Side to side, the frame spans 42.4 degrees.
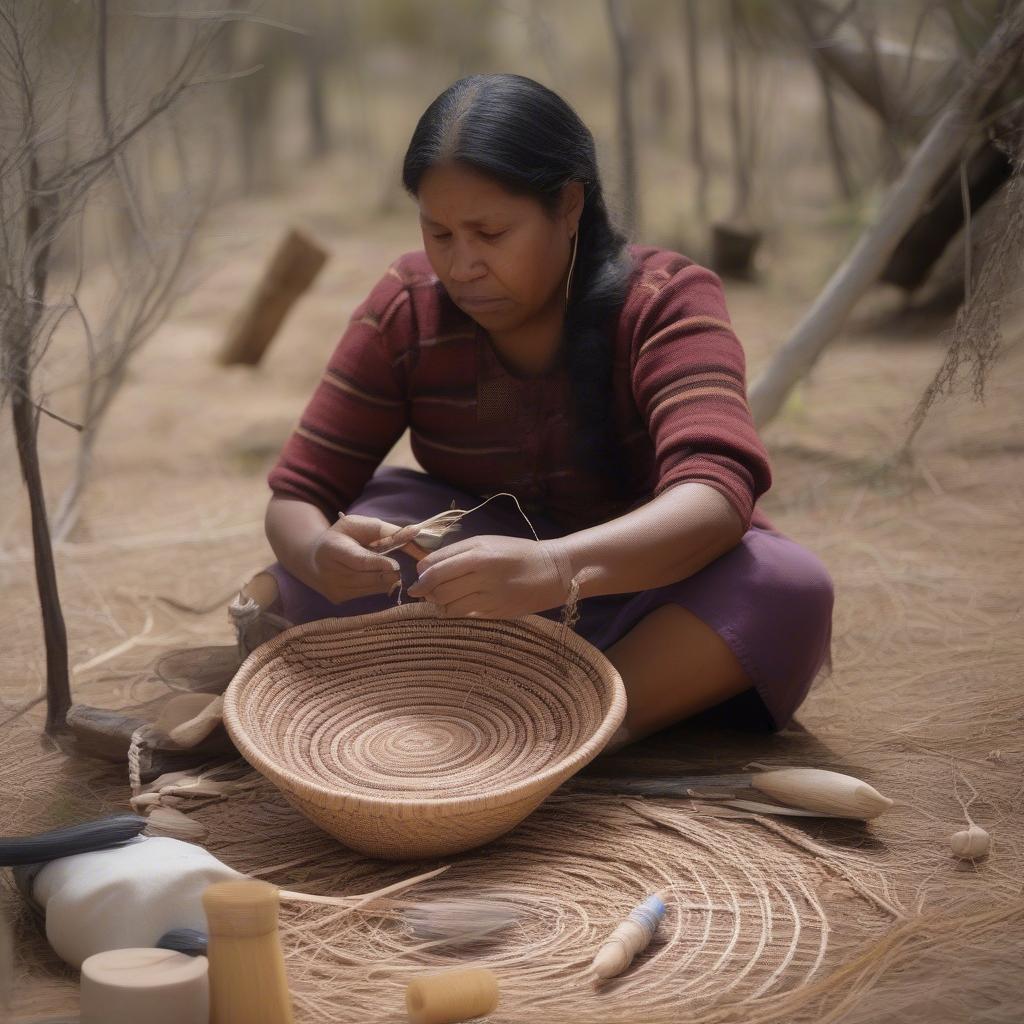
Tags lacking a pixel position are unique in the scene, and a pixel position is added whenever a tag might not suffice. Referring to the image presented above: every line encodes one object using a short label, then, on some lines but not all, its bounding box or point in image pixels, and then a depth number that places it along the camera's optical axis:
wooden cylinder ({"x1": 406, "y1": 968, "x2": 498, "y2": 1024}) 1.47
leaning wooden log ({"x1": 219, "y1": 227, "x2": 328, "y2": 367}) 4.93
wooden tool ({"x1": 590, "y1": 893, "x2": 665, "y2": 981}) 1.60
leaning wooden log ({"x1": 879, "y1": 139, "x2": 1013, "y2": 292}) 4.45
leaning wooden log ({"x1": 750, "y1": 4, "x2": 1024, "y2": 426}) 3.12
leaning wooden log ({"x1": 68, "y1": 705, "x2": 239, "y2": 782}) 2.18
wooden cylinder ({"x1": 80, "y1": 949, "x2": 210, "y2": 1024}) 1.39
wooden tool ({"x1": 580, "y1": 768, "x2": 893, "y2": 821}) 1.94
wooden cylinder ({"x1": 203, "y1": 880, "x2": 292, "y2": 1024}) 1.42
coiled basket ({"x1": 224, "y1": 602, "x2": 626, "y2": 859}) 1.79
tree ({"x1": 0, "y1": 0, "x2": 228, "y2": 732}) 2.15
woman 2.00
